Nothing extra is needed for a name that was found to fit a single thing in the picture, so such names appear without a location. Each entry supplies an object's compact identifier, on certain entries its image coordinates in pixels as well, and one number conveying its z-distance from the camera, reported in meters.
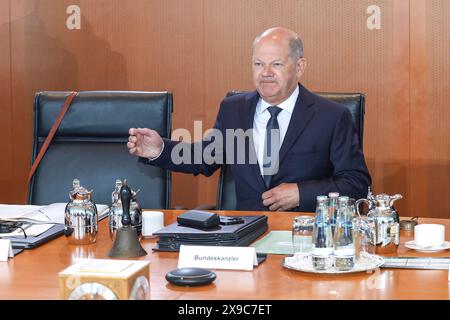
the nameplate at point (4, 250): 3.57
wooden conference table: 2.95
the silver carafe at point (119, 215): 3.95
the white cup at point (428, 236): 3.70
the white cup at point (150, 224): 4.06
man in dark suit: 5.51
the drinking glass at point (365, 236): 3.43
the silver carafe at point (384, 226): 3.61
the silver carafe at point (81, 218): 3.92
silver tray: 3.20
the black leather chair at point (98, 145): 5.44
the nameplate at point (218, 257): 3.33
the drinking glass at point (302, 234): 3.59
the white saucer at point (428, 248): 3.67
